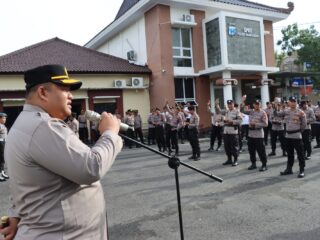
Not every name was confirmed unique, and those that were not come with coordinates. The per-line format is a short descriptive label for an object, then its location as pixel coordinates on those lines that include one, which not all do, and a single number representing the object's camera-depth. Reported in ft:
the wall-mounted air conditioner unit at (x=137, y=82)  65.77
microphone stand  9.16
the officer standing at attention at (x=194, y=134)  37.73
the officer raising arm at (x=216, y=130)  44.11
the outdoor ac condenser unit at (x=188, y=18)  66.28
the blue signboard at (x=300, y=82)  84.33
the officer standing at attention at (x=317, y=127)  44.62
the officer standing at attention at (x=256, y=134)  30.40
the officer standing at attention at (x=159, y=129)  47.44
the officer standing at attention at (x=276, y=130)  38.13
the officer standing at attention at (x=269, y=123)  45.70
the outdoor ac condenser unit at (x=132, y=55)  73.00
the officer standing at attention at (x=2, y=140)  31.55
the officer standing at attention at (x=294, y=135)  27.07
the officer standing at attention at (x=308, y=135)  34.99
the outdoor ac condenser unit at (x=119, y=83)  64.54
